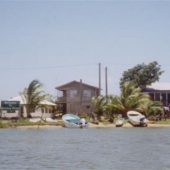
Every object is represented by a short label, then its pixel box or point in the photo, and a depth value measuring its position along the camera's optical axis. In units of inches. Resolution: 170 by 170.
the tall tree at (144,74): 3494.1
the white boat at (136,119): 2527.1
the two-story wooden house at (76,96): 3348.9
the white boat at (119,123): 2513.7
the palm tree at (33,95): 2967.5
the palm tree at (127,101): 2733.8
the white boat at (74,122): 2540.4
